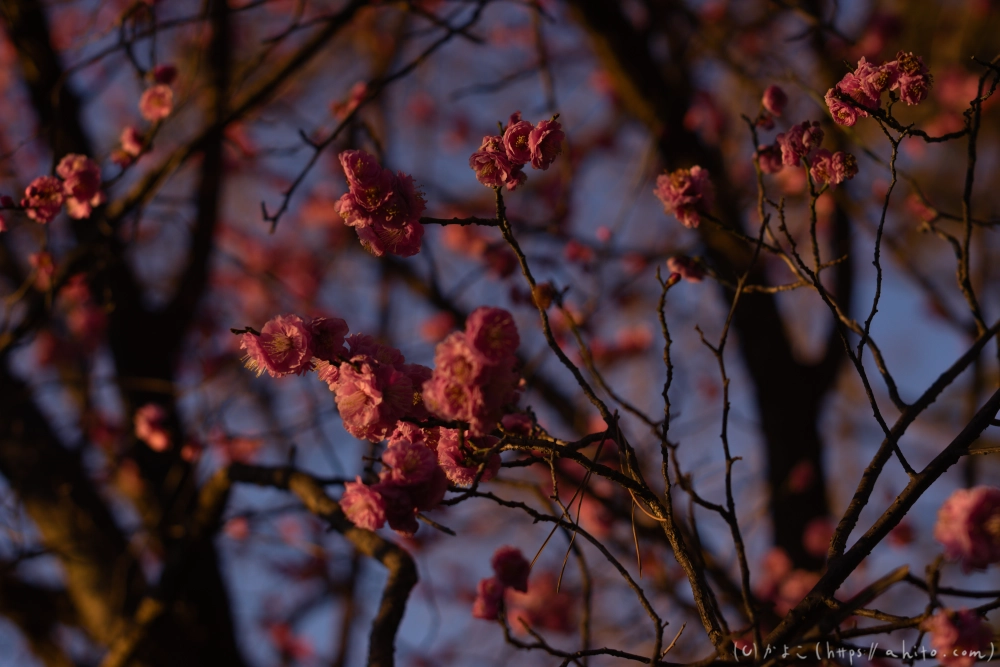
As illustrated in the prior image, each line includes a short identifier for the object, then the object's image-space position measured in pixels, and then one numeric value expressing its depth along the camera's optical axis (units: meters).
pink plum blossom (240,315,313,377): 1.59
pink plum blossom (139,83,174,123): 1.82
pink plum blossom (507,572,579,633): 2.73
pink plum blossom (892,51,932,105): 1.62
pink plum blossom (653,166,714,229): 1.68
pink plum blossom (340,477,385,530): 1.56
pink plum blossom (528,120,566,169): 1.61
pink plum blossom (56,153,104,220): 1.74
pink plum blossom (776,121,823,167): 1.64
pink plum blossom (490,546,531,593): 1.67
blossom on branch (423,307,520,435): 1.54
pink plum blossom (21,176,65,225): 1.72
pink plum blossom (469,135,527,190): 1.61
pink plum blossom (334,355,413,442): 1.57
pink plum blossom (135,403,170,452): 2.20
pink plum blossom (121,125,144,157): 1.83
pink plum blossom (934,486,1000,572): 1.54
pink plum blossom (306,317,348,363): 1.59
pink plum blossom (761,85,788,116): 1.70
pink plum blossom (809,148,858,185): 1.63
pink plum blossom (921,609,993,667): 1.54
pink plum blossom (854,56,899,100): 1.62
